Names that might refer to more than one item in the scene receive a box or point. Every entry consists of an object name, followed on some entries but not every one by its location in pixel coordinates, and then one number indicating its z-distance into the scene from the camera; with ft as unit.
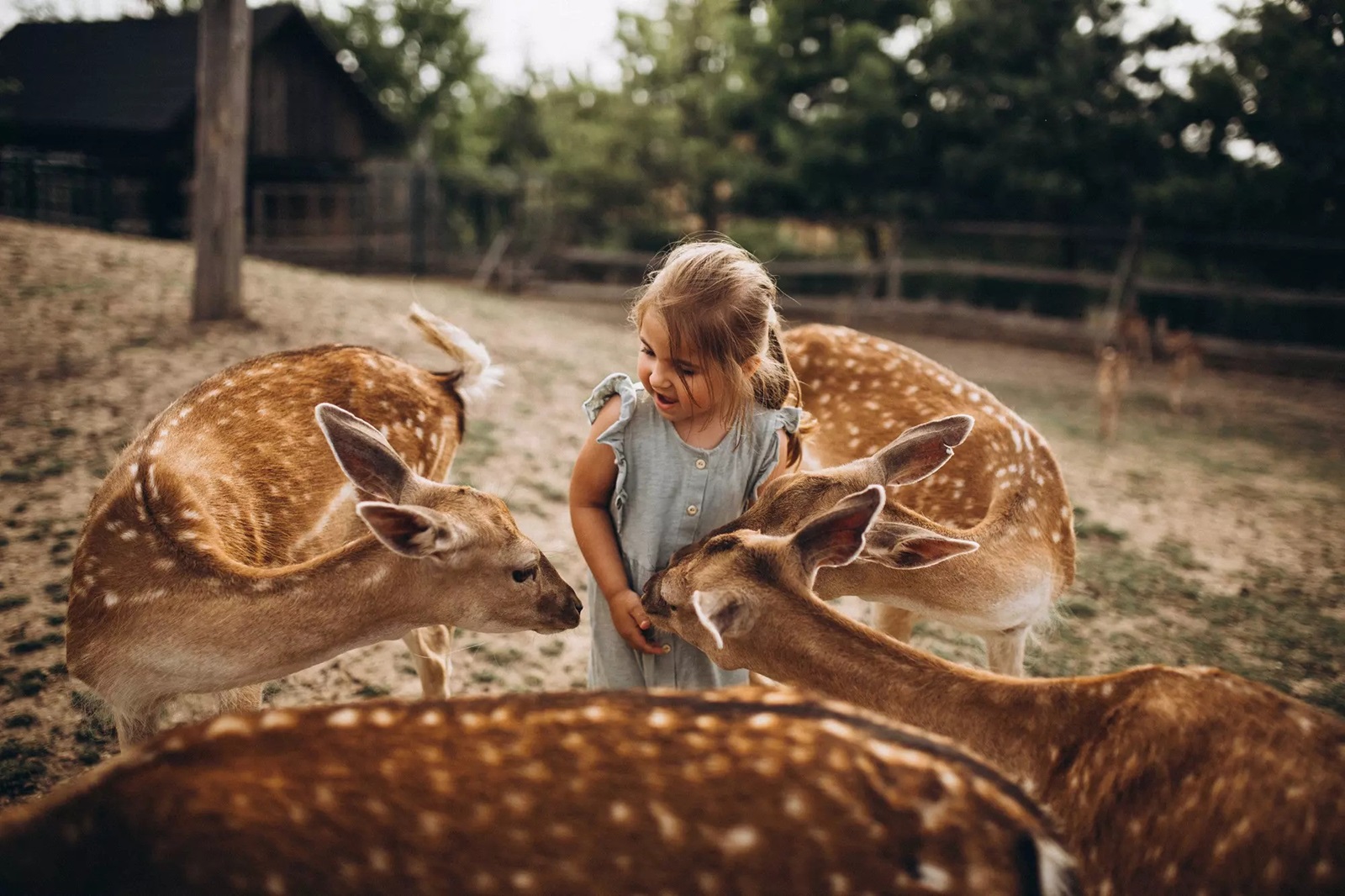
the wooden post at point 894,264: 52.70
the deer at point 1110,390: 26.55
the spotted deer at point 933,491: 7.82
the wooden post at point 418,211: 62.80
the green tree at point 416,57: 85.10
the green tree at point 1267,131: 36.27
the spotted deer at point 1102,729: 5.20
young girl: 7.20
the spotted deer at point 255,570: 6.81
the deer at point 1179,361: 33.06
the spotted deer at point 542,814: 4.17
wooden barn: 52.75
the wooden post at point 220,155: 23.38
